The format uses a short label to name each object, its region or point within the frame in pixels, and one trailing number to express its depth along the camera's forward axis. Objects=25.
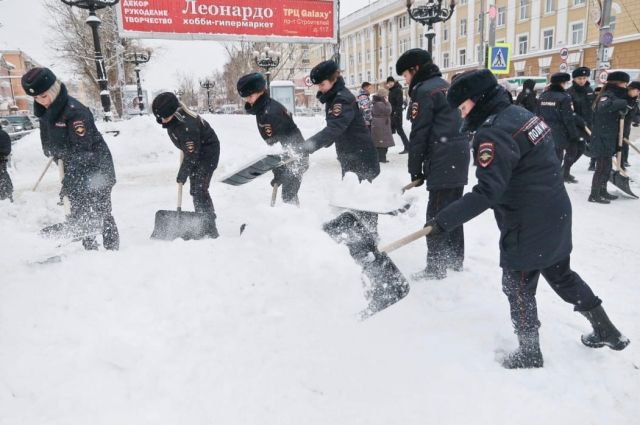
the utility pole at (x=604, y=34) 12.80
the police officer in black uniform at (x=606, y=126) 5.52
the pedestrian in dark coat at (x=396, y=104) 10.70
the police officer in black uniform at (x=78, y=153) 3.55
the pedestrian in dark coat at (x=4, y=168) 5.48
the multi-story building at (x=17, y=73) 67.19
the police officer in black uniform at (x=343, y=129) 3.70
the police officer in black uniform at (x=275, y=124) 3.93
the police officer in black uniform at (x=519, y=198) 1.99
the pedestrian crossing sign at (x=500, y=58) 11.19
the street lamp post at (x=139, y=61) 19.55
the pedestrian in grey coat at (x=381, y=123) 9.27
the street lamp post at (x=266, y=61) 18.59
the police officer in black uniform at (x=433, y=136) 3.23
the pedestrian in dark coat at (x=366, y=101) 9.01
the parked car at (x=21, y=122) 25.70
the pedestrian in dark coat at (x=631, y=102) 6.41
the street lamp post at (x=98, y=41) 10.16
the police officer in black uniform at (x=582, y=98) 6.84
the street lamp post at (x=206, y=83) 28.04
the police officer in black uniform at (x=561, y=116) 6.29
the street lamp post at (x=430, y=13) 9.83
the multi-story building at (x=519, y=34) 28.36
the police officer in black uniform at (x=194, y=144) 3.90
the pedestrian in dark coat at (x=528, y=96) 8.38
